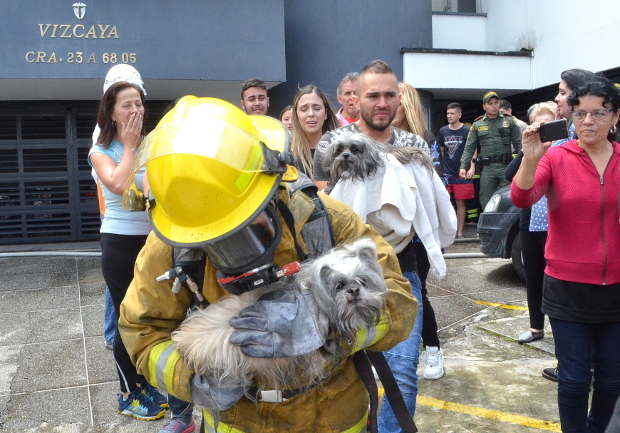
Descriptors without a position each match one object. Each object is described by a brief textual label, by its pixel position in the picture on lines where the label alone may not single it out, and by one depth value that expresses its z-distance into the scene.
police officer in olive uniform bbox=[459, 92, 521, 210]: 8.75
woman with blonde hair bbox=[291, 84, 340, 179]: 4.23
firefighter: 1.52
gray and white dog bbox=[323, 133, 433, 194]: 2.83
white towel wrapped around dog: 2.84
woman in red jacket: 2.87
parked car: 6.39
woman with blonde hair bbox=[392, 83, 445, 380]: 3.70
